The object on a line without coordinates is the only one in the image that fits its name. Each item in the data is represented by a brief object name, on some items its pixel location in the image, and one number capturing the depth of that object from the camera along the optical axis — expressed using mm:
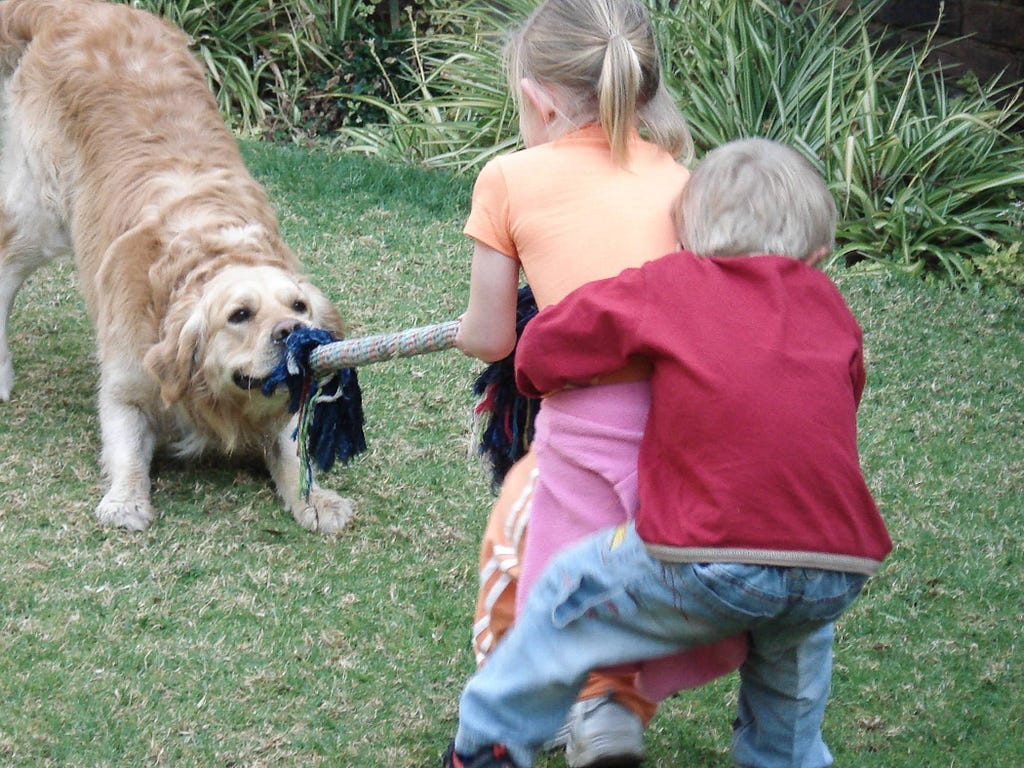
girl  2789
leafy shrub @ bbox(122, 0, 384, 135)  10617
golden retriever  4734
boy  2518
